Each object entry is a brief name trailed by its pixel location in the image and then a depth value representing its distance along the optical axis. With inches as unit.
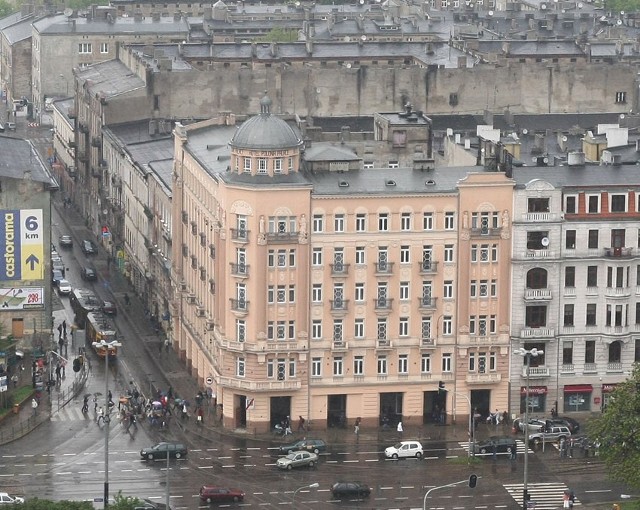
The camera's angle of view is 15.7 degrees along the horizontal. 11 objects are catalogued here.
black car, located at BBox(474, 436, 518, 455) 7578.7
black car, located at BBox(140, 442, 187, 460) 7455.7
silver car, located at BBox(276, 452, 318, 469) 7381.9
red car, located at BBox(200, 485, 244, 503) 7017.7
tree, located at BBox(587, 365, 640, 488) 6958.7
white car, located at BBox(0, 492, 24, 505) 6736.2
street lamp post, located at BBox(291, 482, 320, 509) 7042.3
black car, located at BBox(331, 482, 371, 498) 7101.4
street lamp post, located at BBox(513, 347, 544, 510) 7012.8
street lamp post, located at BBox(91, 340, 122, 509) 6914.4
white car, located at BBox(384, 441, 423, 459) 7529.5
